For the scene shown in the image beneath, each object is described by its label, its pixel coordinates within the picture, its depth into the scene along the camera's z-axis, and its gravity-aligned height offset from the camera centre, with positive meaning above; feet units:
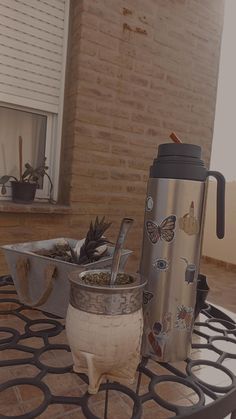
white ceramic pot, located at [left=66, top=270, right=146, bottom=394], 1.23 -0.53
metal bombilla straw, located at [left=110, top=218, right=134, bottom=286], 1.36 -0.25
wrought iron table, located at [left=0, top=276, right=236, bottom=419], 1.34 -0.89
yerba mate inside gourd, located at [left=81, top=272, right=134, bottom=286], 1.37 -0.39
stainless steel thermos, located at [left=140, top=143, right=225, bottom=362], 1.65 -0.28
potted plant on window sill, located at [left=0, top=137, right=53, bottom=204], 6.03 -0.09
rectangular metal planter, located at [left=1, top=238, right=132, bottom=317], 1.93 -0.57
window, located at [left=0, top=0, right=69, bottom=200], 6.02 +1.87
